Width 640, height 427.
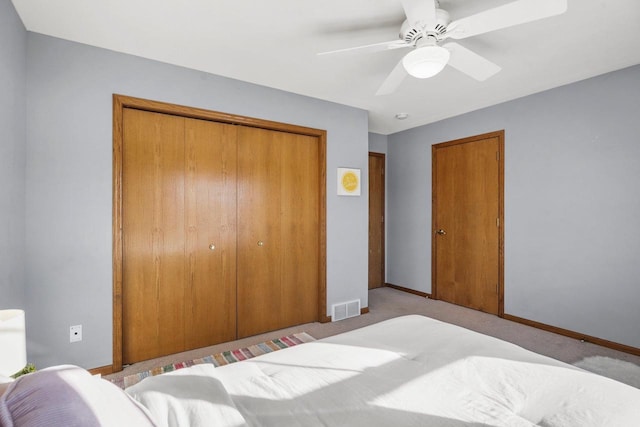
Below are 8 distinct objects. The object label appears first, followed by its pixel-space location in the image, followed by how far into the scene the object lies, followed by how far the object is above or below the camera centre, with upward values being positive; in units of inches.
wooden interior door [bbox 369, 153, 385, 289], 197.9 -4.5
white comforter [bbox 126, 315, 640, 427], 39.0 -26.1
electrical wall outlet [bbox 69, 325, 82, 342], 89.7 -34.7
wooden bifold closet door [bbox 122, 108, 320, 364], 101.6 -7.0
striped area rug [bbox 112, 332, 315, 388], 91.4 -48.5
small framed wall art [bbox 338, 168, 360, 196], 142.6 +14.5
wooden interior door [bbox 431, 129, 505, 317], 142.9 -1.4
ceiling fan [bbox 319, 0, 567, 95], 59.7 +39.8
